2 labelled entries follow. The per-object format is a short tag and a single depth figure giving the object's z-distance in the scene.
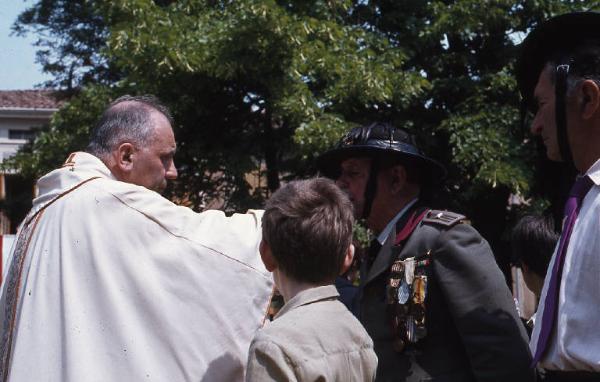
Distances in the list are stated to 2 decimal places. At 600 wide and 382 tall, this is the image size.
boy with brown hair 2.02
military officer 2.46
